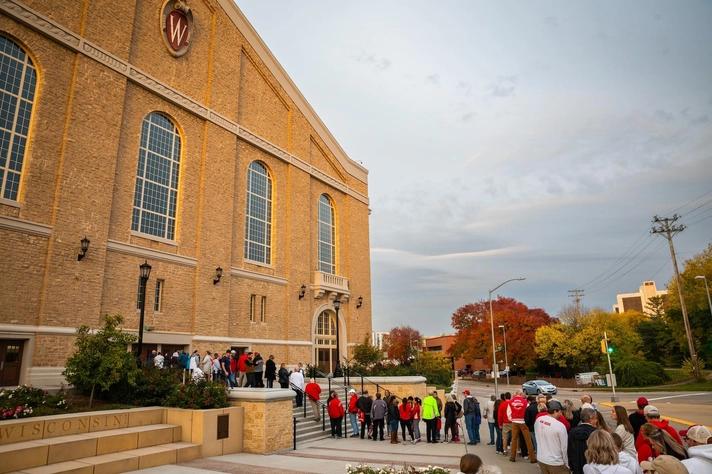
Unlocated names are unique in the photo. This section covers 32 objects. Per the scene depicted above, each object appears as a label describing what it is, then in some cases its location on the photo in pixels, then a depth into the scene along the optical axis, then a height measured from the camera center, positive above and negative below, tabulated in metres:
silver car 36.84 -2.82
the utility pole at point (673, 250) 37.69 +8.45
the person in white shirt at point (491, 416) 13.95 -1.86
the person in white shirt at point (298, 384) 17.74 -0.98
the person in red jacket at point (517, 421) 11.38 -1.65
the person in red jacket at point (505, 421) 12.29 -1.78
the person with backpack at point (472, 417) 14.42 -1.92
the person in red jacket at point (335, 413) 15.66 -1.87
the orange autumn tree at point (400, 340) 86.30 +3.05
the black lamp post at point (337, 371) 26.83 -0.80
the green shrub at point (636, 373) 41.91 -2.06
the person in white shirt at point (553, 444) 7.49 -1.45
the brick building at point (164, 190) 16.27 +7.84
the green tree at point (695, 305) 44.62 +4.22
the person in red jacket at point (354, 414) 16.33 -1.98
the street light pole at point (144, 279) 15.07 +2.73
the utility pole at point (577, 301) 63.62 +7.41
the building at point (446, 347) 85.31 +1.67
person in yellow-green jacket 14.59 -1.84
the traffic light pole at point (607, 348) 23.14 +0.11
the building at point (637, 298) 147.25 +17.17
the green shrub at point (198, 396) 12.60 -0.96
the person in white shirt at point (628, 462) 5.18 -1.21
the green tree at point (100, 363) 12.87 -0.01
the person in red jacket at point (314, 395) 16.59 -1.31
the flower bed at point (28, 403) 10.58 -0.94
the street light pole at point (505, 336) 56.33 +2.02
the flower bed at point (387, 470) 6.53 -1.61
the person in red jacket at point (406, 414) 14.96 -1.85
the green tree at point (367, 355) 28.50 +0.06
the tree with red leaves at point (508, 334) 58.88 +2.46
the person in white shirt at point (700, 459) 4.66 -1.10
